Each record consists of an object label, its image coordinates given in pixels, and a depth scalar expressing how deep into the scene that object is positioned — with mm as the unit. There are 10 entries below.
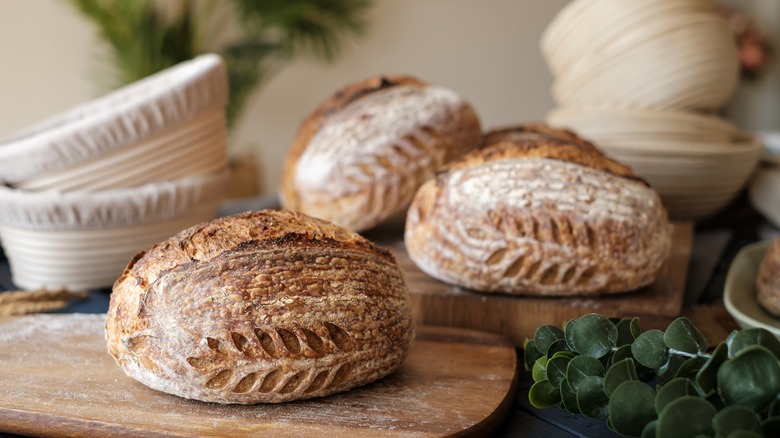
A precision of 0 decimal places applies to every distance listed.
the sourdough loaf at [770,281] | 1272
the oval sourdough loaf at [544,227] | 1251
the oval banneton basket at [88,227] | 1480
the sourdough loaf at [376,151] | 1615
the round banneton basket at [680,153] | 1793
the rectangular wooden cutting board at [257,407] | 916
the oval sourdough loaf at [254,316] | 954
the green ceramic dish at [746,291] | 1200
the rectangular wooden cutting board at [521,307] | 1238
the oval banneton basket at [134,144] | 1456
